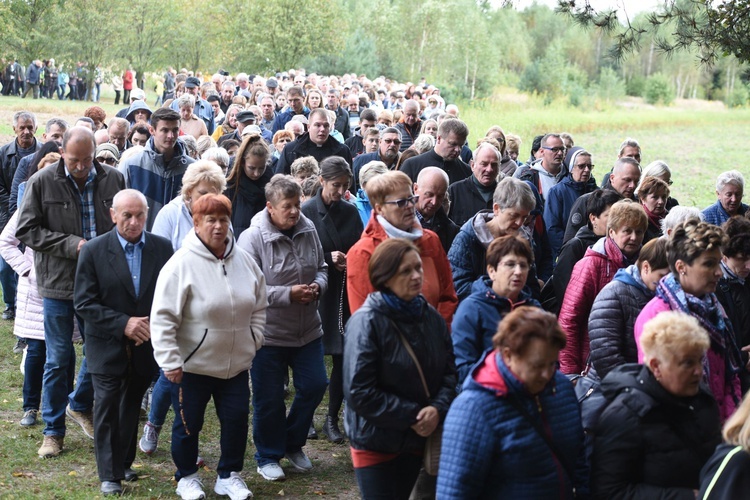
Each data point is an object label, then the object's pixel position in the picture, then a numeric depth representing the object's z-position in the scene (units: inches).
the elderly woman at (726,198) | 342.3
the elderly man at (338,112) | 664.4
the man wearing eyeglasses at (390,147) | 437.1
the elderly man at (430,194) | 265.7
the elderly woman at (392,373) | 185.0
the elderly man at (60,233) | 281.7
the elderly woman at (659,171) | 351.6
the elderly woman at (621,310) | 211.2
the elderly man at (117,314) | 250.4
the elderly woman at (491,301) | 194.7
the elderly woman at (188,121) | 546.6
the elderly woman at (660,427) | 160.2
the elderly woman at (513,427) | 155.9
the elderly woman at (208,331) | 234.2
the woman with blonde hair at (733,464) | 138.0
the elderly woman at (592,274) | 238.2
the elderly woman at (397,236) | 229.0
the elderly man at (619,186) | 329.1
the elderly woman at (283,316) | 266.8
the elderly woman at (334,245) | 301.9
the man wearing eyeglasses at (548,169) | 421.7
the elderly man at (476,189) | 325.7
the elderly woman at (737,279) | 245.8
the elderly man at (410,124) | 549.0
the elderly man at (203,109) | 673.0
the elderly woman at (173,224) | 274.8
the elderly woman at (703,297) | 198.1
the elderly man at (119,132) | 446.3
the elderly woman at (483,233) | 247.0
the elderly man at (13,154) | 418.6
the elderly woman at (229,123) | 548.7
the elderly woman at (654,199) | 307.1
